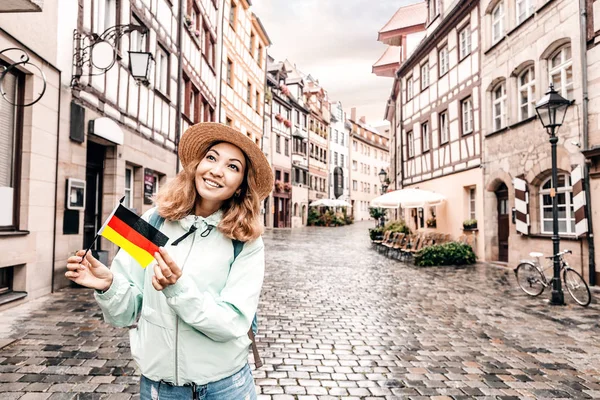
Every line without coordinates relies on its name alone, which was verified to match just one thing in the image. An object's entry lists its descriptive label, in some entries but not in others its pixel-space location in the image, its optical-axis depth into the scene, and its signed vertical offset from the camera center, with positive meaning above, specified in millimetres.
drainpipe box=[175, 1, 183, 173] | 12844 +4496
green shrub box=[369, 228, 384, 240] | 18859 -657
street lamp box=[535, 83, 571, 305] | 7445 +1688
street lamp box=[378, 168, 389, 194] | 22484 +2014
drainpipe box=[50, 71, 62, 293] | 7035 +516
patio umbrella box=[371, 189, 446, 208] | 14352 +634
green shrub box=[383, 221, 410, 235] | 18516 -370
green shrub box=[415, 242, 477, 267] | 12430 -1021
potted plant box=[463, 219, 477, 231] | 13812 -177
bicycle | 6984 -1037
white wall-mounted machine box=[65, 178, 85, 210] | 7293 +389
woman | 1478 -241
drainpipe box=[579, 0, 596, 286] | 8820 +1693
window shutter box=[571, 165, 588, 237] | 8928 +322
